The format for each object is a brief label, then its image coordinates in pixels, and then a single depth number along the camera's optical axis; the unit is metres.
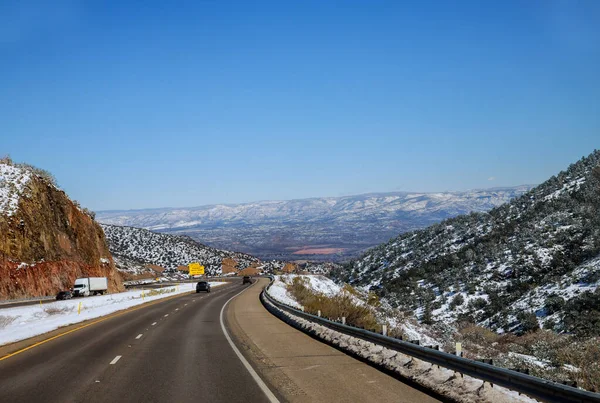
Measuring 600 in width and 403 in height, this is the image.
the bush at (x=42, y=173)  62.47
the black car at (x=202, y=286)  67.44
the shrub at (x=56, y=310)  34.50
